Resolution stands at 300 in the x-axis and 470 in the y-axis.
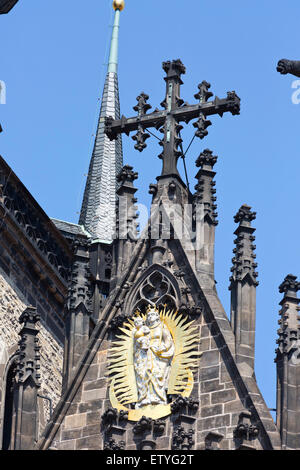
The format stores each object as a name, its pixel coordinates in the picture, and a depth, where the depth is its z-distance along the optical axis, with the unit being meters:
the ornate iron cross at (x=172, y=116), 51.28
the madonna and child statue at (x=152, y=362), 48.78
